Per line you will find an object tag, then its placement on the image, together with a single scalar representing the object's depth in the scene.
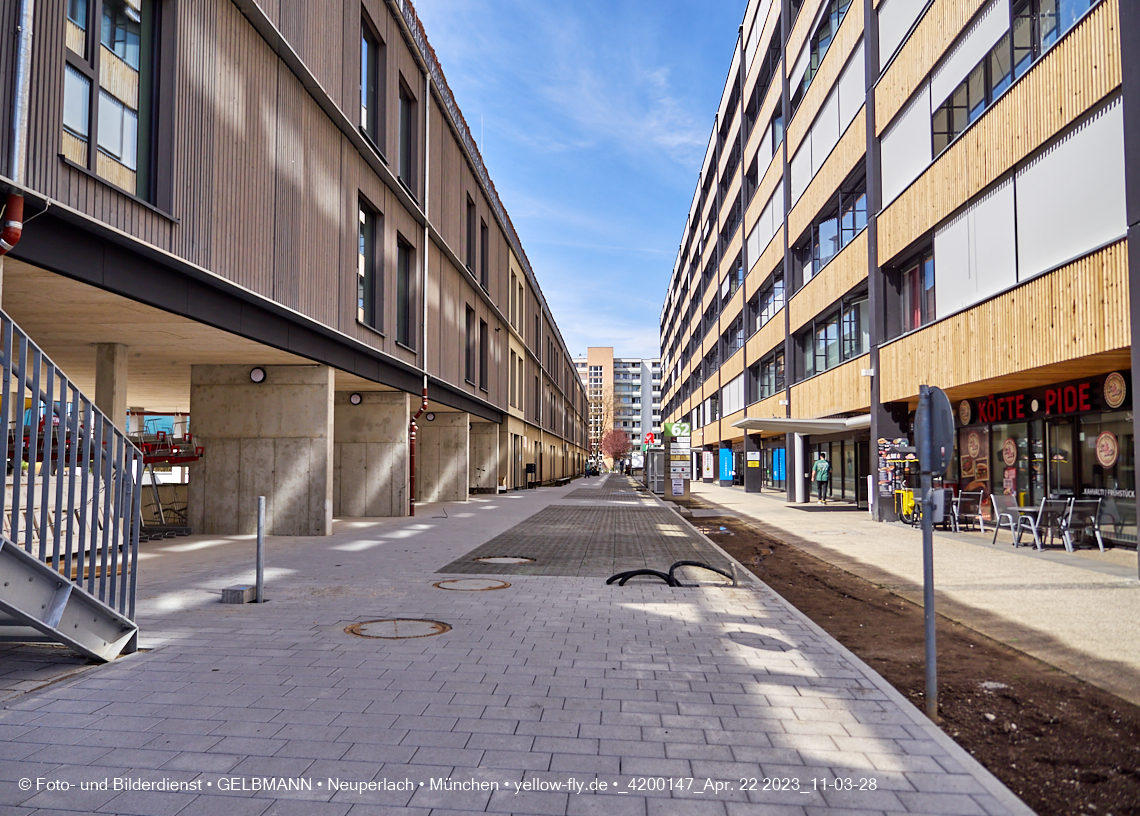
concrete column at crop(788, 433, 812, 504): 29.03
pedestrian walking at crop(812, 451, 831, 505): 26.56
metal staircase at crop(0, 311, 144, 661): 4.71
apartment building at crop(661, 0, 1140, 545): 12.17
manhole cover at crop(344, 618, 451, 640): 6.49
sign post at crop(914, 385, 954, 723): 4.60
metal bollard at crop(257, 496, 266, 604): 7.72
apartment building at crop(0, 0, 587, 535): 8.43
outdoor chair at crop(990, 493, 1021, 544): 13.88
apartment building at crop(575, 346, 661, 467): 180.00
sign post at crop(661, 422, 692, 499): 30.08
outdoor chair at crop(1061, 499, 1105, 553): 12.93
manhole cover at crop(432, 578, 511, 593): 8.84
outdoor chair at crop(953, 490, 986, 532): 16.70
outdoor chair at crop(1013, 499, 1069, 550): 13.05
